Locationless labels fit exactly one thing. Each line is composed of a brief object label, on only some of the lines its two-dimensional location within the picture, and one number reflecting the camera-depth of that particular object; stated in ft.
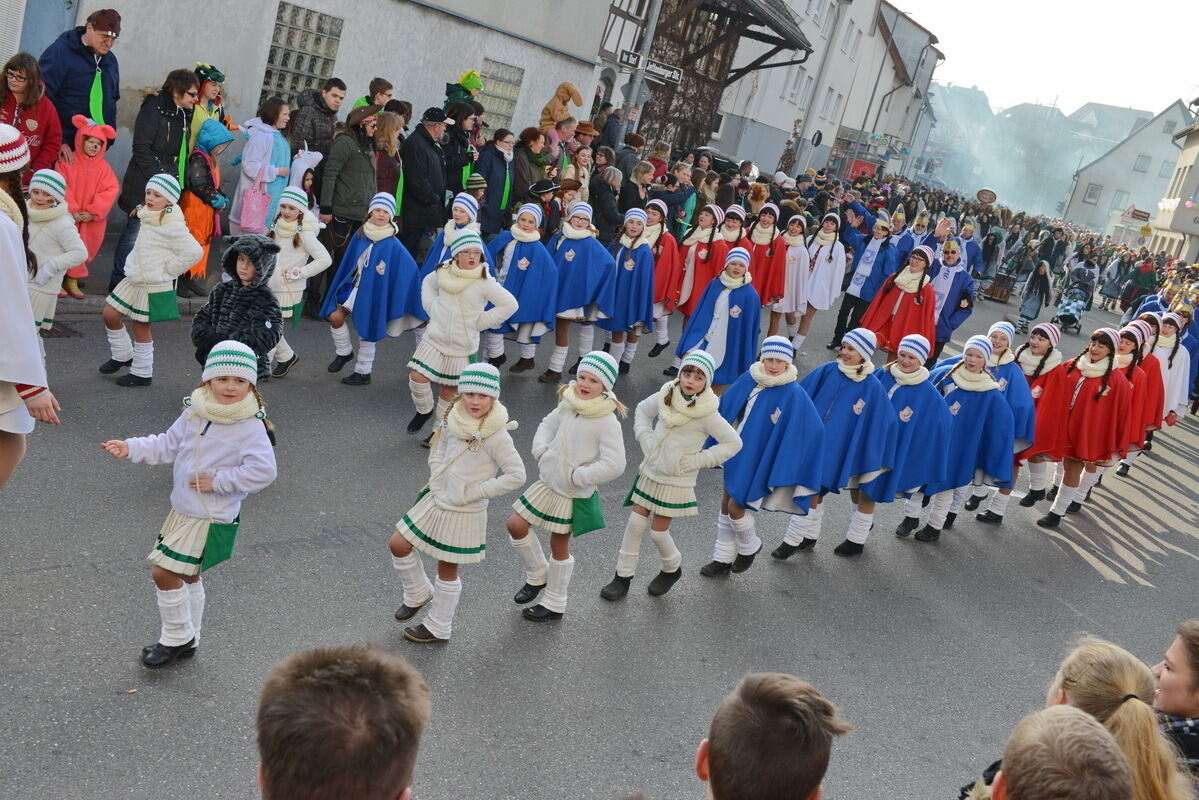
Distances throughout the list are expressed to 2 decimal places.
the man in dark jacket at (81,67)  33.17
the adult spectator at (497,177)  43.96
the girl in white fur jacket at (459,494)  18.93
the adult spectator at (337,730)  7.36
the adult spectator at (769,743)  9.02
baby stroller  77.20
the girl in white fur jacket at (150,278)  27.50
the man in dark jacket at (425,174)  41.01
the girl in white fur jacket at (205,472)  16.55
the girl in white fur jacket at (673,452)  22.20
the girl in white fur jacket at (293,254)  30.27
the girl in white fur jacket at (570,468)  20.63
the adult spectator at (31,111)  30.45
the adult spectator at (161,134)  34.09
